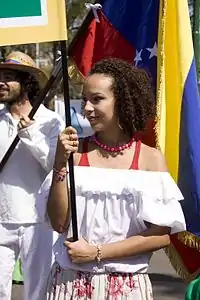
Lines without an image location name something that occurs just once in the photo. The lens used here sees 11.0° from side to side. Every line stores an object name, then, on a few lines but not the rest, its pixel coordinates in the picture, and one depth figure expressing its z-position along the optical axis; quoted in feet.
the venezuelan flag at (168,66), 19.20
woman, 14.01
